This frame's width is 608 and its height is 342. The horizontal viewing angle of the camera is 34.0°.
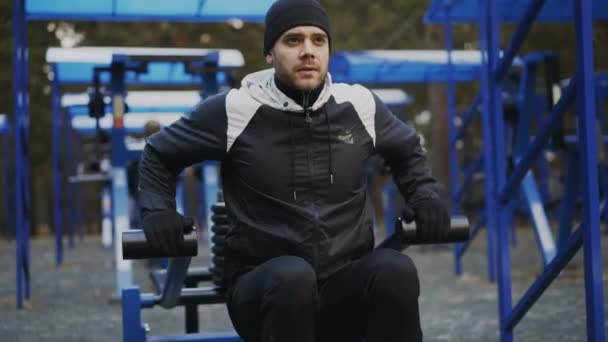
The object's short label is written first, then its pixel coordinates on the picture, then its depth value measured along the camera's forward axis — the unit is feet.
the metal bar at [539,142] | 10.89
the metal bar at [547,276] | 10.66
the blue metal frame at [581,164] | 10.22
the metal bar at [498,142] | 13.08
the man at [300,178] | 8.50
